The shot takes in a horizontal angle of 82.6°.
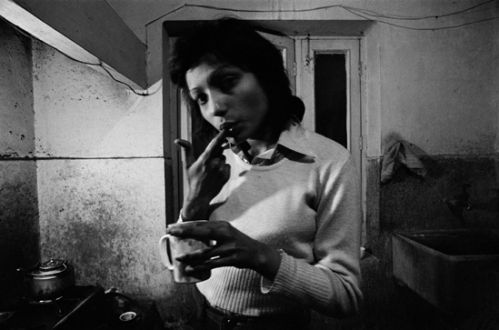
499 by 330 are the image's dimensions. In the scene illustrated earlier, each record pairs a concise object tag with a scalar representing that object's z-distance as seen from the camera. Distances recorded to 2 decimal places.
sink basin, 1.76
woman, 0.71
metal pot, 1.69
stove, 1.54
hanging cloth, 2.38
